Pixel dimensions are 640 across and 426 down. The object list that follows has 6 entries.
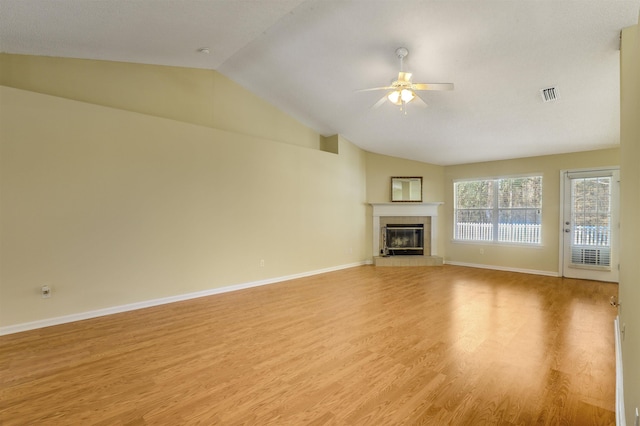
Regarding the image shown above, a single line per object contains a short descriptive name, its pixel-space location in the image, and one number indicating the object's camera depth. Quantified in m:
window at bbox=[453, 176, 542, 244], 6.26
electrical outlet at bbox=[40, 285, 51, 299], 3.23
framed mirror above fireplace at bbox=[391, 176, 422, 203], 7.33
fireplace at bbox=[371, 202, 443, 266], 7.24
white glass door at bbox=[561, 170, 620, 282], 5.34
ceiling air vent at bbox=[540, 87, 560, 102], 3.71
